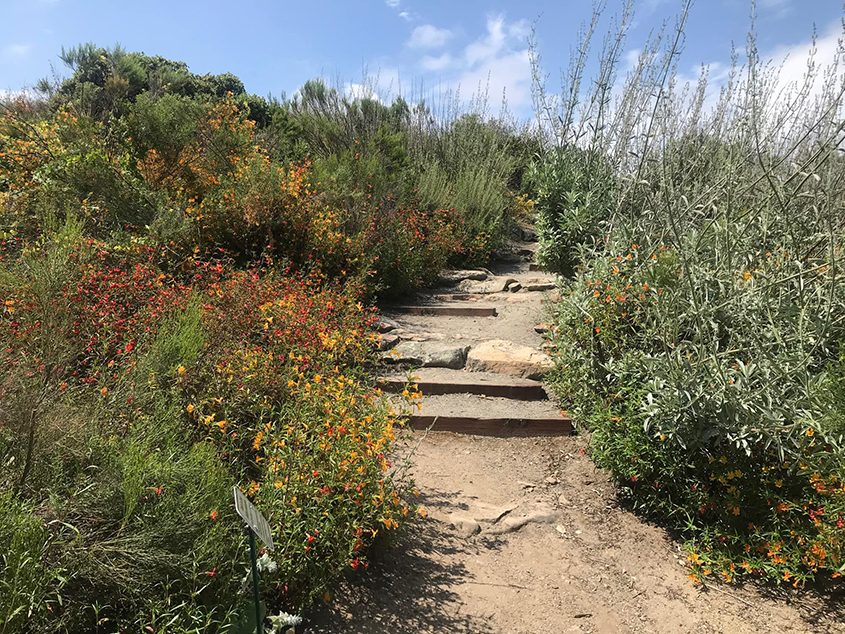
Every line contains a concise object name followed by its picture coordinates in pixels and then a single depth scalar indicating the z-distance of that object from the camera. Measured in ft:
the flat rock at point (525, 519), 9.99
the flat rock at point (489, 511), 10.19
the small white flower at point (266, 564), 6.00
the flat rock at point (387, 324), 18.09
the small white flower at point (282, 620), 5.96
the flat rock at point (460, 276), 25.58
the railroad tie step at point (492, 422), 13.30
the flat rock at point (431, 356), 16.16
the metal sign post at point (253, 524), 4.75
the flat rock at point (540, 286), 24.06
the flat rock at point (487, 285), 24.30
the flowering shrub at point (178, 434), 5.90
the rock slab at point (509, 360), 15.55
